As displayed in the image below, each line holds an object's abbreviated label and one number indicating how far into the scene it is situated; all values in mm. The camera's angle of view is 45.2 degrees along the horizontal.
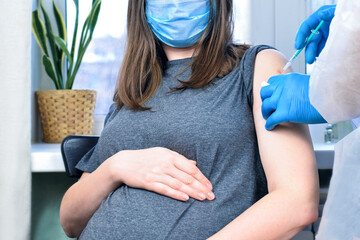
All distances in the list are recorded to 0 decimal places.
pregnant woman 1028
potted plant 1864
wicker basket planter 1864
